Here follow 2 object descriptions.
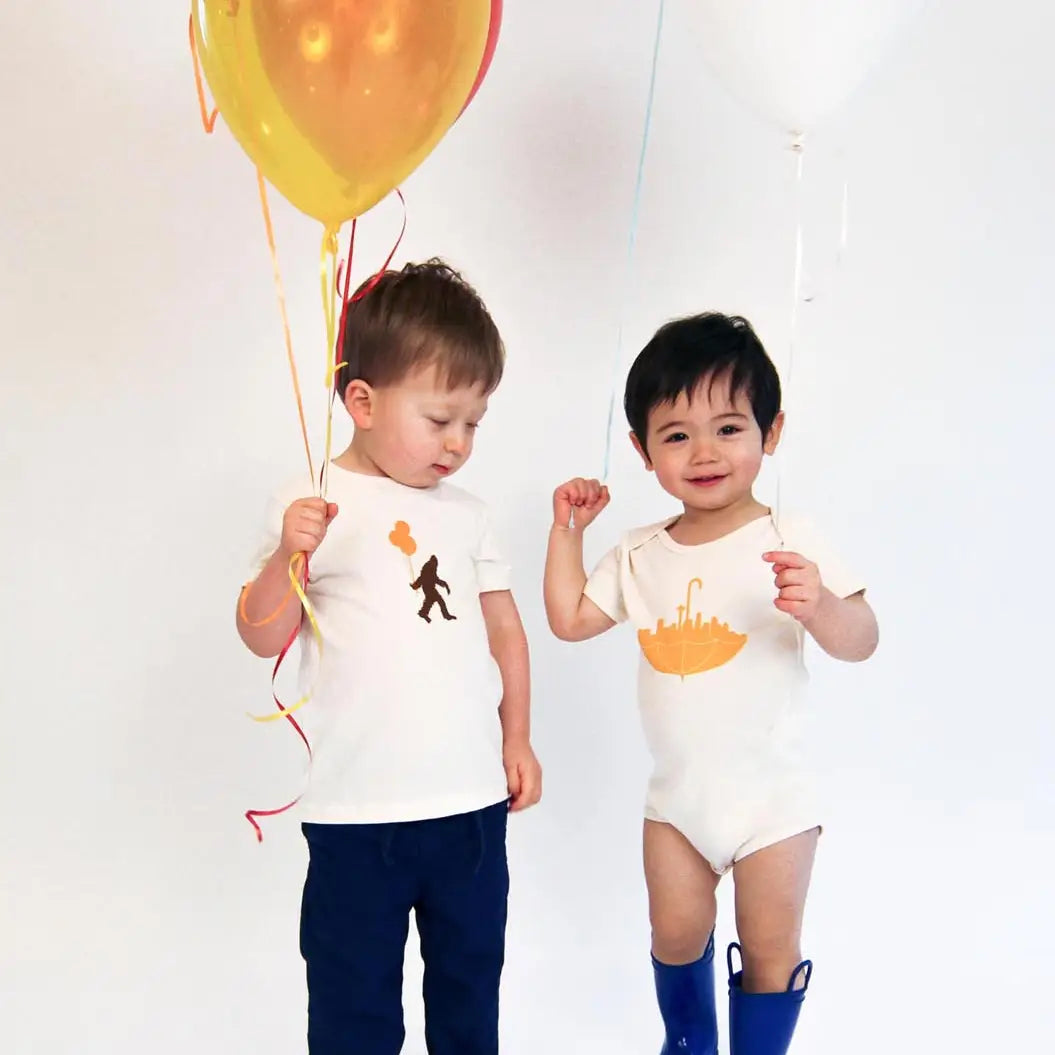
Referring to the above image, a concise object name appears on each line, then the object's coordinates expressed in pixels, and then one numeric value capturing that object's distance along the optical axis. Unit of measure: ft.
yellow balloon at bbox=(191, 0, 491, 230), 3.78
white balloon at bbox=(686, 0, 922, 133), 4.28
